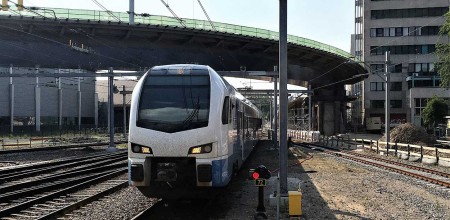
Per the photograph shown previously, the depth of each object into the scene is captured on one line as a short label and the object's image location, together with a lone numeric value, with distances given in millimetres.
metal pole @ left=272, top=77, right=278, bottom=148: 31691
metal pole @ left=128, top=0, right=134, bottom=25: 32578
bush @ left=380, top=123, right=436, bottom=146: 30047
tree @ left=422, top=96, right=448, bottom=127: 55719
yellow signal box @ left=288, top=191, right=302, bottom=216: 9586
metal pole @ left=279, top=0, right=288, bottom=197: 10359
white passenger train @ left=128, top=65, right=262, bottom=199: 9363
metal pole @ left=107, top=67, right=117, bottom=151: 32562
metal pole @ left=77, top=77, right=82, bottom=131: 72225
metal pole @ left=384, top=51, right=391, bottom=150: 29755
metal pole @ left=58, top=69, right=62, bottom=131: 67881
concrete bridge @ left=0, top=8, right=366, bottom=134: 32375
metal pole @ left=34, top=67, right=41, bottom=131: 62344
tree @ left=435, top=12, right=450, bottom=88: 39159
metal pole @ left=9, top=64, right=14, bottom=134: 60188
